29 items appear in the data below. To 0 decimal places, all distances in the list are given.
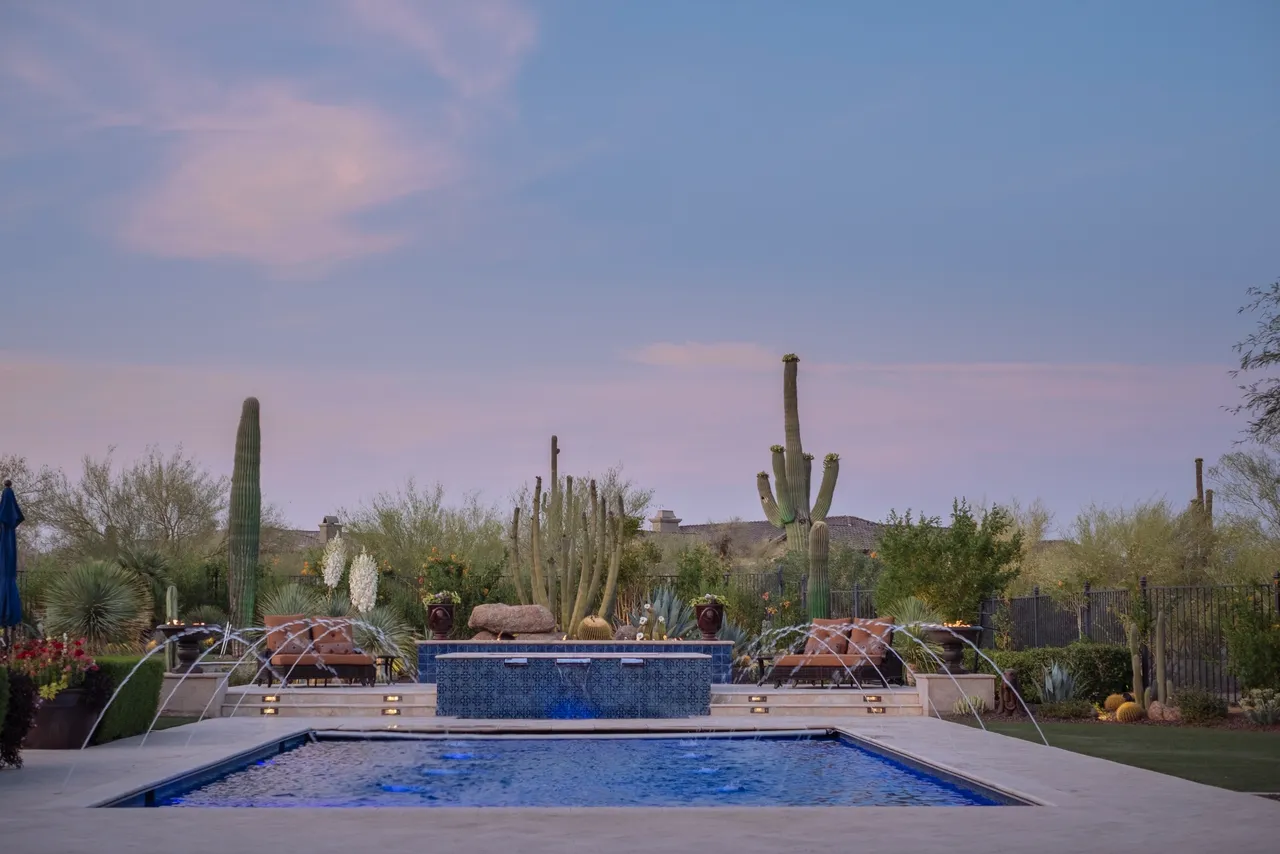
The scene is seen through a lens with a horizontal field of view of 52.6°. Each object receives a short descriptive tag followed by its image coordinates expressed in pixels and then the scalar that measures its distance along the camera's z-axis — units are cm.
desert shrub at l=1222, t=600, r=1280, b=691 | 1429
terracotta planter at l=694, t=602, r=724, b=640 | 1781
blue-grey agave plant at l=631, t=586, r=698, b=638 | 1983
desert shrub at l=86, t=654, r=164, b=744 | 1128
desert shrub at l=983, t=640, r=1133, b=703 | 1552
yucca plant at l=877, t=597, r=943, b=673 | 1620
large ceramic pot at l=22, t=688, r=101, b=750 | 1082
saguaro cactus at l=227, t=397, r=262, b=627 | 2072
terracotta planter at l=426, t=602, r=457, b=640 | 1789
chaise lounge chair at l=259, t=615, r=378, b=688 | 1546
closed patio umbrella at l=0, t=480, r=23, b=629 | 1200
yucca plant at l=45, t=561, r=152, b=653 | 2061
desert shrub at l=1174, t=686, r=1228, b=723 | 1412
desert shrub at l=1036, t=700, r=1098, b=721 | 1483
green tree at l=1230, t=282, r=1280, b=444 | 1853
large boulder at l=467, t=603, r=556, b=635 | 1827
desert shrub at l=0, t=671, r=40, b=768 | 942
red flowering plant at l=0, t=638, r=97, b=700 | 1048
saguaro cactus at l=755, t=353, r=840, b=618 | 2747
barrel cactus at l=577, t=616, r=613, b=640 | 1884
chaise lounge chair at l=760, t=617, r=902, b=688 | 1561
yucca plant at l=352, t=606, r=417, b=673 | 1900
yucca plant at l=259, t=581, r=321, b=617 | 2064
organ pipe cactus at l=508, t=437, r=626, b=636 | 1967
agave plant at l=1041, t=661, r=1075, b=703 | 1534
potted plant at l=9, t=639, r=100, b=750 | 1070
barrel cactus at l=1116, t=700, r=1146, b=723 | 1448
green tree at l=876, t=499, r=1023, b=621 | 1967
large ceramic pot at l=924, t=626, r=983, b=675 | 1541
